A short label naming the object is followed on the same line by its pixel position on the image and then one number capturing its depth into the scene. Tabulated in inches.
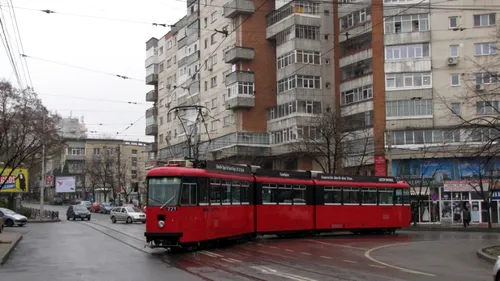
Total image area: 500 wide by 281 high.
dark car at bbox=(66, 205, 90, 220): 2251.5
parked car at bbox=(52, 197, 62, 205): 4682.6
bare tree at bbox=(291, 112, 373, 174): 1795.0
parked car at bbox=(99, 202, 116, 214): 3124.0
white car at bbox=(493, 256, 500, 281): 401.1
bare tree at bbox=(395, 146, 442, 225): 1935.3
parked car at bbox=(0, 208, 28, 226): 1689.7
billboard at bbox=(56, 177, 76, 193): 3412.9
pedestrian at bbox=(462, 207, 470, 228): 1594.5
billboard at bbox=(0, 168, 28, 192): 2190.5
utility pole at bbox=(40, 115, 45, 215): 1677.4
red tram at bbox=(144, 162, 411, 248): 791.7
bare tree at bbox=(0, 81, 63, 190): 1536.7
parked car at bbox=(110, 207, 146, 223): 1989.4
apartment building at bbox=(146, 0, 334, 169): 2251.5
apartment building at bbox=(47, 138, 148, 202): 4308.6
